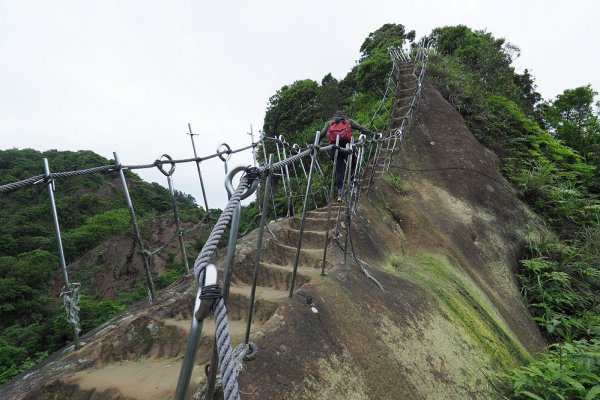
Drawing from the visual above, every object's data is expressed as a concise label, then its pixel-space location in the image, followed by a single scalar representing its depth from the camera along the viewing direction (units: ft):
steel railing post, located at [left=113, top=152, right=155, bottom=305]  10.17
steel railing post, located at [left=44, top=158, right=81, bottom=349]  8.07
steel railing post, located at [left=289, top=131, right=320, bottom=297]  8.83
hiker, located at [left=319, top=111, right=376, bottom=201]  17.54
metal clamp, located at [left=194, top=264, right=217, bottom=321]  3.12
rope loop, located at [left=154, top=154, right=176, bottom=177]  11.24
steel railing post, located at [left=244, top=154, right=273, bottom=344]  6.36
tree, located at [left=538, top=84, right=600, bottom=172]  38.24
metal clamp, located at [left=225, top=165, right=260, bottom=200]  4.88
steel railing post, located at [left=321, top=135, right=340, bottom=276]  10.52
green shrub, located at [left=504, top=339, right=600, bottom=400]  8.77
